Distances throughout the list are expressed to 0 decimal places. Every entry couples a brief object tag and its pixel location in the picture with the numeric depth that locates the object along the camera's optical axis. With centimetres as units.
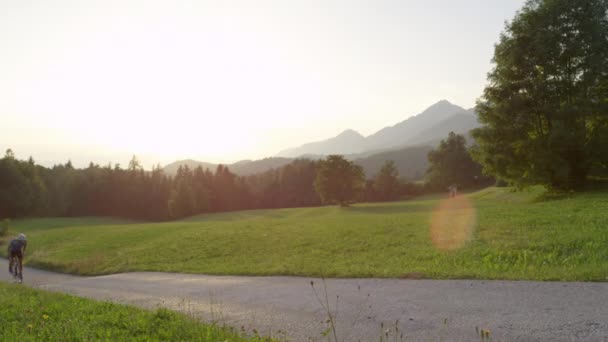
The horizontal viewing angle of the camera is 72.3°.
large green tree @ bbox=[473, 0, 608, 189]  2950
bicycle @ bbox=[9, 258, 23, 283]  2186
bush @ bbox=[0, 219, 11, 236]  5170
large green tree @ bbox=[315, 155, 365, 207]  6419
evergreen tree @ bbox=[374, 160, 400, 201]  9329
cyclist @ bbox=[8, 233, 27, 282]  2166
